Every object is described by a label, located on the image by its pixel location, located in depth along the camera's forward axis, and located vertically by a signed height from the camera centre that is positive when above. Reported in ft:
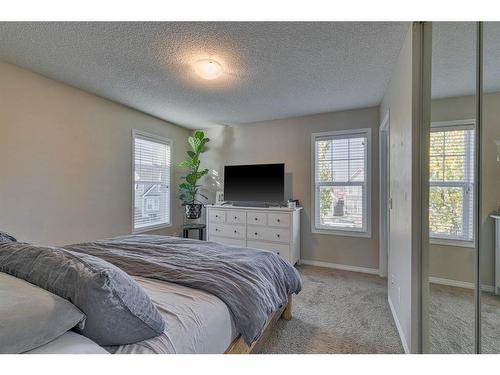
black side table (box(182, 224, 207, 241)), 13.80 -2.42
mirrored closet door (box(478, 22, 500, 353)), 3.08 -0.04
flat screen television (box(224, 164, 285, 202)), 12.35 +0.24
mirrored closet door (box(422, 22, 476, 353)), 3.78 -0.04
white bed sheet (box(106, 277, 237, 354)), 3.06 -2.04
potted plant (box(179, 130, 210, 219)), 14.24 +0.53
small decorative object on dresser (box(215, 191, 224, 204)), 14.12 -0.61
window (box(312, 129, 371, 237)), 11.59 +0.33
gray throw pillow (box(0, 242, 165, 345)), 2.80 -1.32
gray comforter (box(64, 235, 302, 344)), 4.44 -1.85
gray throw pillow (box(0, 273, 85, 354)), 2.18 -1.34
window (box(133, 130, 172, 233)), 12.40 +0.29
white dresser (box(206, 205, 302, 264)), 11.44 -2.09
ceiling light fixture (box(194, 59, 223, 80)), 7.45 +3.90
